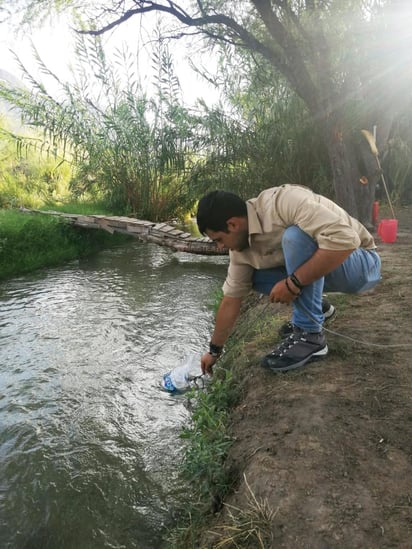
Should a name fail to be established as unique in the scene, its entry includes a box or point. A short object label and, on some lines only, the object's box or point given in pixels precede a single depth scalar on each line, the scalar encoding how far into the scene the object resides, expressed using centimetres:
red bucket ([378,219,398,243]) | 478
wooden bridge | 557
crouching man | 170
